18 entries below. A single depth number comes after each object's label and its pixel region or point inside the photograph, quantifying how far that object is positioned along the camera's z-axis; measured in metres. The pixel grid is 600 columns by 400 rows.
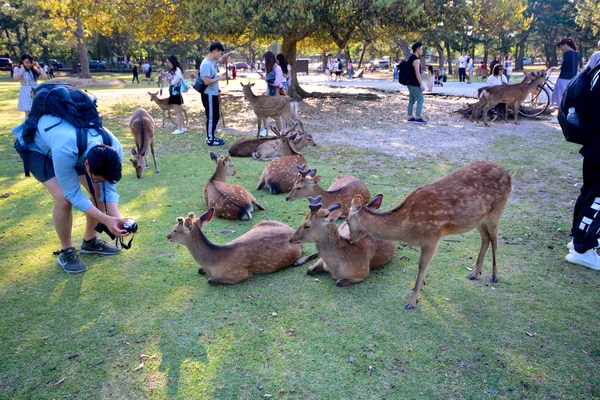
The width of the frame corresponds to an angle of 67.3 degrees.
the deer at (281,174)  6.59
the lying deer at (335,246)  4.08
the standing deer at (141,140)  7.38
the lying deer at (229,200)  5.56
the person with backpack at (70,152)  3.42
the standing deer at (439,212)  3.71
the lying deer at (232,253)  4.11
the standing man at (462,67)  27.51
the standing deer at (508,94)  11.53
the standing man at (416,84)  11.30
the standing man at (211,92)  9.50
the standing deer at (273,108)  10.58
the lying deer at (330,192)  5.50
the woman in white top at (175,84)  10.66
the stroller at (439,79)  25.71
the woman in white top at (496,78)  13.29
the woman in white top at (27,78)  10.49
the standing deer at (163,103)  11.80
